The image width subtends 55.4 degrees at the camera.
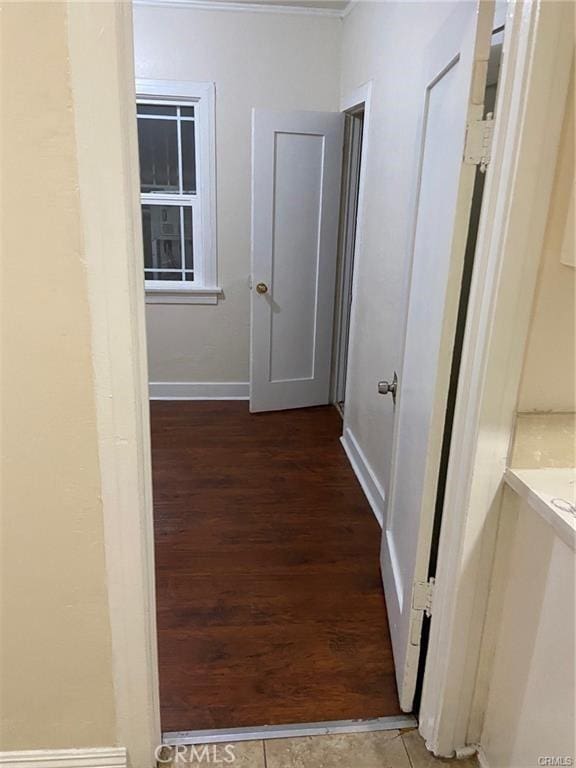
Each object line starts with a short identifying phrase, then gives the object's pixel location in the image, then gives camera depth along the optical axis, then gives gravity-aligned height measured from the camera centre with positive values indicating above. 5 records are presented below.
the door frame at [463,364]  1.00 -0.28
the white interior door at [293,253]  3.44 -0.18
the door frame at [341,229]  2.97 +0.01
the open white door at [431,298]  1.18 -0.17
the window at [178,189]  3.59 +0.22
